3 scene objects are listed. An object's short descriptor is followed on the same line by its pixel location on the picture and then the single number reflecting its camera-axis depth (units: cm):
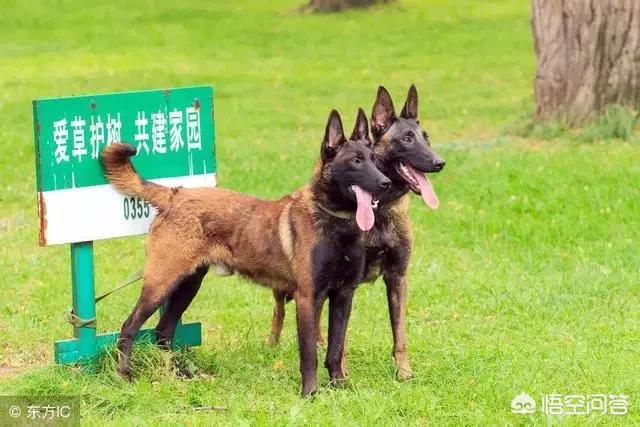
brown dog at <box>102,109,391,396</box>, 1359
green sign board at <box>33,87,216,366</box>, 1383
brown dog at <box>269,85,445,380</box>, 1432
